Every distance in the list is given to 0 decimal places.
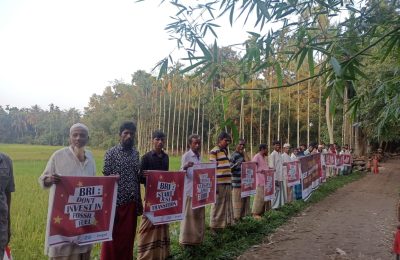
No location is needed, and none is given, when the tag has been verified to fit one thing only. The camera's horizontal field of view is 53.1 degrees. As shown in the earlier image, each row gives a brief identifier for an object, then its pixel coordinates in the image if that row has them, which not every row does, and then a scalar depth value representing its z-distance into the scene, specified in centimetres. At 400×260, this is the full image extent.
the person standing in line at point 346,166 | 1875
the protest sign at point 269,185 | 789
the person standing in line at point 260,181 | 783
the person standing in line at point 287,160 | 898
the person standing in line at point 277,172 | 859
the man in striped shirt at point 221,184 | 639
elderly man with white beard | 339
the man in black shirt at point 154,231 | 462
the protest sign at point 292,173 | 906
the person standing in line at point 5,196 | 304
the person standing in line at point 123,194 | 419
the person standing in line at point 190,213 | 544
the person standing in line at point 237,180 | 725
